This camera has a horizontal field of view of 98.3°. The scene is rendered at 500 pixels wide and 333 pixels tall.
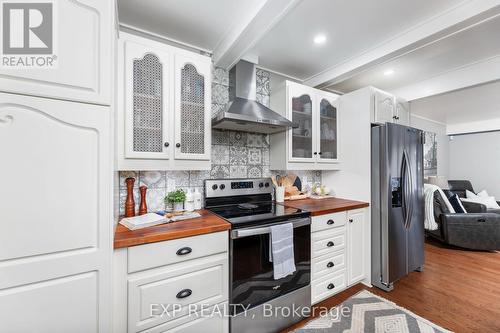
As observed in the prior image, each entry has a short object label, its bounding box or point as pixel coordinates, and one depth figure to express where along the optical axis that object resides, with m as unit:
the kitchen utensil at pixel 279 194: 2.31
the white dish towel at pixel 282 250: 1.60
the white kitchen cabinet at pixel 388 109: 2.30
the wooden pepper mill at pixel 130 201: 1.63
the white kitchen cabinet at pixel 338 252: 1.93
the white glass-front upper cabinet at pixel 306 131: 2.28
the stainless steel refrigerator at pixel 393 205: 2.16
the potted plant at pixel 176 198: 1.77
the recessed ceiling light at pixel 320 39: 1.91
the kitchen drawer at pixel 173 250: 1.18
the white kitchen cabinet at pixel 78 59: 0.93
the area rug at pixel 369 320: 1.65
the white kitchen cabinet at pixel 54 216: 0.88
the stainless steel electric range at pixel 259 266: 1.49
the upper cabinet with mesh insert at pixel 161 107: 1.48
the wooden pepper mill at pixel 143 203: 1.69
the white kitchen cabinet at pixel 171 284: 1.17
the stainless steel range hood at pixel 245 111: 1.80
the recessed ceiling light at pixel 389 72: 2.59
